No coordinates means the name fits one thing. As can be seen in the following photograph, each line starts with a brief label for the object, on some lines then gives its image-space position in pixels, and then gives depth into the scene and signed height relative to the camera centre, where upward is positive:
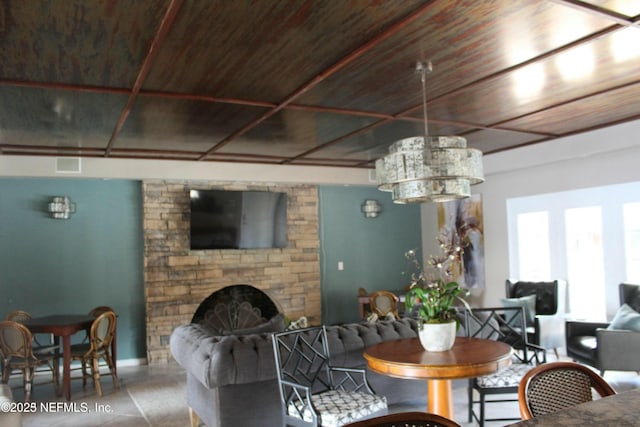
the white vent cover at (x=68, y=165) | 6.46 +0.97
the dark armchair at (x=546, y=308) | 6.03 -0.95
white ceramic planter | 3.40 -0.65
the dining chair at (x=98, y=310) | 6.27 -0.79
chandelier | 3.46 +0.44
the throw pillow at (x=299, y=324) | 4.49 -0.76
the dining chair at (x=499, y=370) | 3.78 -1.01
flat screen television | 7.27 +0.29
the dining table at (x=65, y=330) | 5.15 -0.83
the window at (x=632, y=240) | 6.11 -0.13
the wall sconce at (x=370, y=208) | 8.63 +0.46
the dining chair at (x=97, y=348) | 5.37 -1.07
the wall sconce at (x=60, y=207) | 6.55 +0.47
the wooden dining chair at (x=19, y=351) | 4.95 -1.00
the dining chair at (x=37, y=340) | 5.59 -1.08
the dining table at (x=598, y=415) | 1.26 -0.46
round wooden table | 3.06 -0.76
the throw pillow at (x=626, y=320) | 4.93 -0.85
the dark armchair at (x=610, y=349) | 4.73 -1.11
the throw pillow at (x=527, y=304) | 6.27 -0.86
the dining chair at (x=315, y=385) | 3.19 -1.03
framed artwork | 7.91 +0.01
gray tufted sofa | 3.53 -0.88
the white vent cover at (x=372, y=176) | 8.25 +0.93
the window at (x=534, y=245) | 7.23 -0.19
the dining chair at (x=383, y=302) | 7.15 -0.90
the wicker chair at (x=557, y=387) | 1.72 -0.52
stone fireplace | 7.01 -0.35
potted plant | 3.41 -0.51
